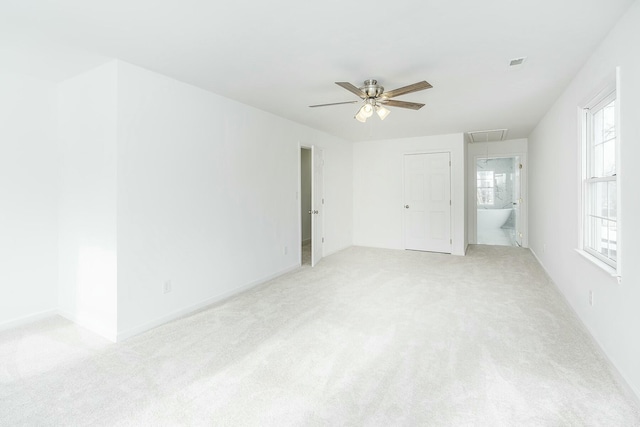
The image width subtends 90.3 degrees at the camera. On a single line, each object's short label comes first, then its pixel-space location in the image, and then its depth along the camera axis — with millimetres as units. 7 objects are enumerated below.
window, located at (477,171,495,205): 9551
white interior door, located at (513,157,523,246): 6863
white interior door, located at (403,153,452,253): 6254
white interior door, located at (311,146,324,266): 5184
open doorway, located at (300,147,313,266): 7902
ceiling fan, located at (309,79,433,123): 2977
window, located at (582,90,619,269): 2488
